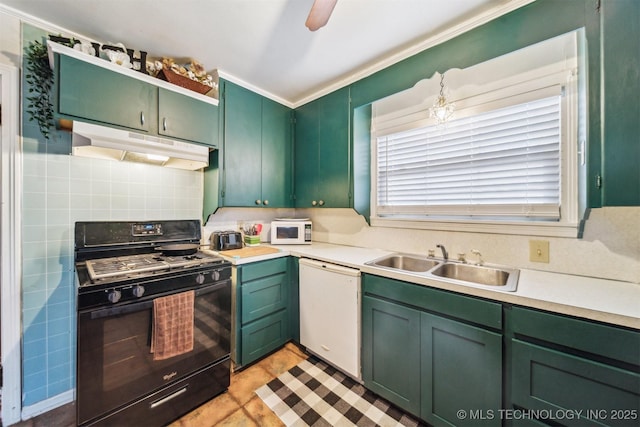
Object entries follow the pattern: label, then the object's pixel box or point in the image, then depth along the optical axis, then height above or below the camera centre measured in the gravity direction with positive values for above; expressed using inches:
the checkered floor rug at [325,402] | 56.1 -50.1
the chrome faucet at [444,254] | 70.5 -12.5
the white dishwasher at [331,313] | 66.1 -31.2
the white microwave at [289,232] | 98.7 -8.4
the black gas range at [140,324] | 46.0 -25.1
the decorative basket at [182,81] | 67.7 +39.7
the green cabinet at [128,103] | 53.4 +29.1
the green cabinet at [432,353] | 45.2 -31.5
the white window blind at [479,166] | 57.2 +13.9
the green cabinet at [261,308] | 72.5 -32.2
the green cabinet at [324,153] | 87.7 +24.4
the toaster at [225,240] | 83.5 -10.4
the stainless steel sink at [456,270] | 53.9 -15.7
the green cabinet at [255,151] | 84.9 +24.7
